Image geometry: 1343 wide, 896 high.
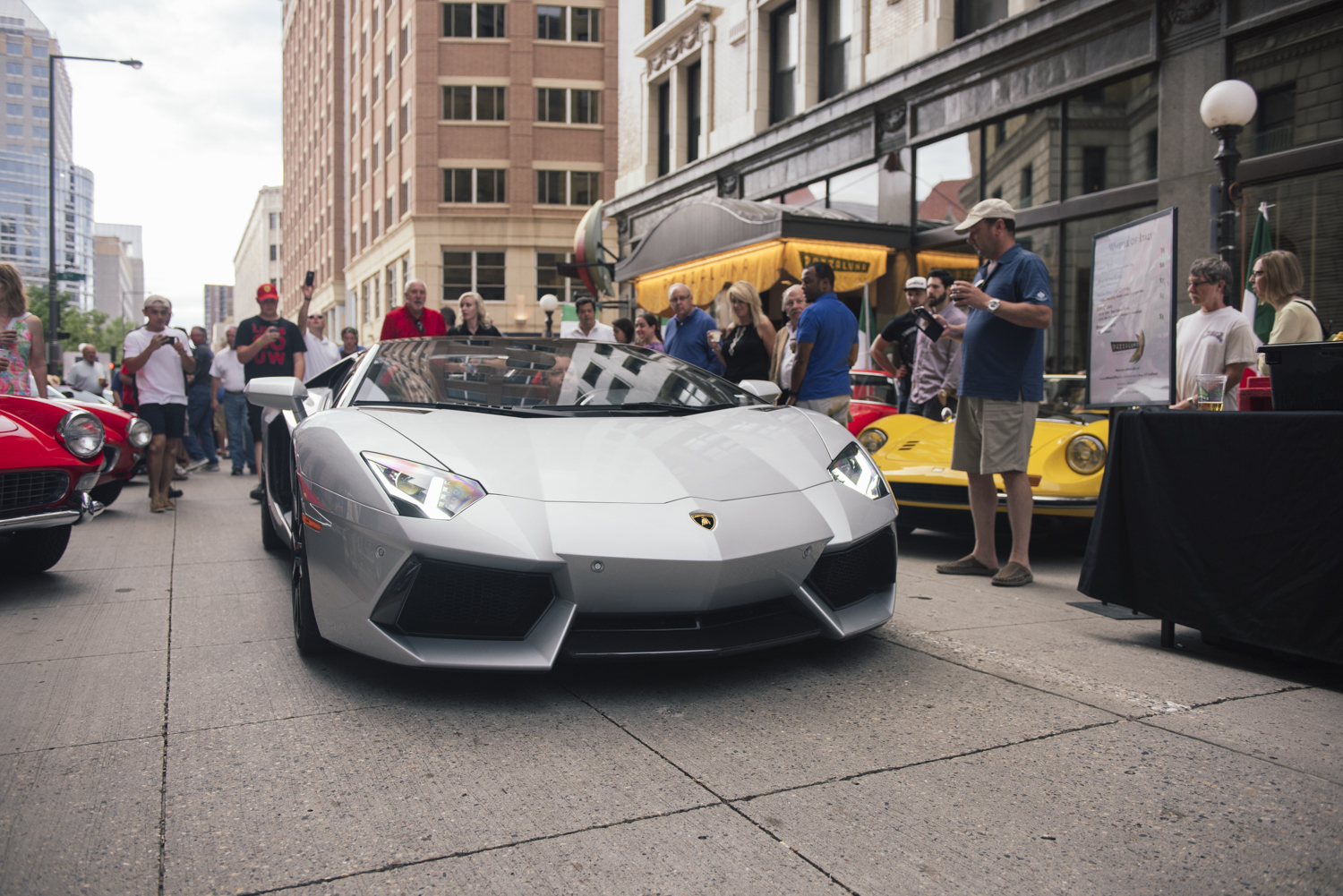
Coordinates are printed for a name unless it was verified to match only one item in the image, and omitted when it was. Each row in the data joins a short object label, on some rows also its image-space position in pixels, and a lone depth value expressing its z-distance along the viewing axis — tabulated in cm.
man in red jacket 712
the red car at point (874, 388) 872
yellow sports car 512
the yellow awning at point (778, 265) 1290
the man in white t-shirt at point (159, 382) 727
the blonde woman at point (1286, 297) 502
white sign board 475
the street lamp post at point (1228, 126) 724
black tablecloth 279
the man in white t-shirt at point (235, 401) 1059
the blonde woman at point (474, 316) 805
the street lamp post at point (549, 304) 2342
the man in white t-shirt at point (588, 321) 855
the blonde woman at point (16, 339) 521
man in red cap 778
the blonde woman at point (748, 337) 663
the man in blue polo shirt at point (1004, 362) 451
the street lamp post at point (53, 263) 2221
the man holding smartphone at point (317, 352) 1018
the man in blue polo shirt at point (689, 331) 718
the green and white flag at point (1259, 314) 661
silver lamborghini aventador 260
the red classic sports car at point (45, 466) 412
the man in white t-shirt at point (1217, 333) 501
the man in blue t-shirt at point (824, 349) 580
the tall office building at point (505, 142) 3334
